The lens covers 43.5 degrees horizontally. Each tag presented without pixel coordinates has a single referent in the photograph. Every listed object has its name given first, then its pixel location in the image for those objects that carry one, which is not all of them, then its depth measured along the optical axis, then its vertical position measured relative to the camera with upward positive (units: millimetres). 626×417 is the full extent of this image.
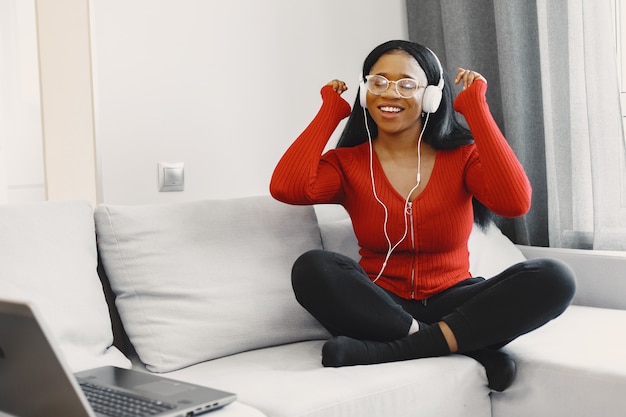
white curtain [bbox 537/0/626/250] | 2355 +201
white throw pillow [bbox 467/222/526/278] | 2229 -170
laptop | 955 -236
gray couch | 1557 -260
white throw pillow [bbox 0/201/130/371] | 1576 -120
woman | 1705 -42
